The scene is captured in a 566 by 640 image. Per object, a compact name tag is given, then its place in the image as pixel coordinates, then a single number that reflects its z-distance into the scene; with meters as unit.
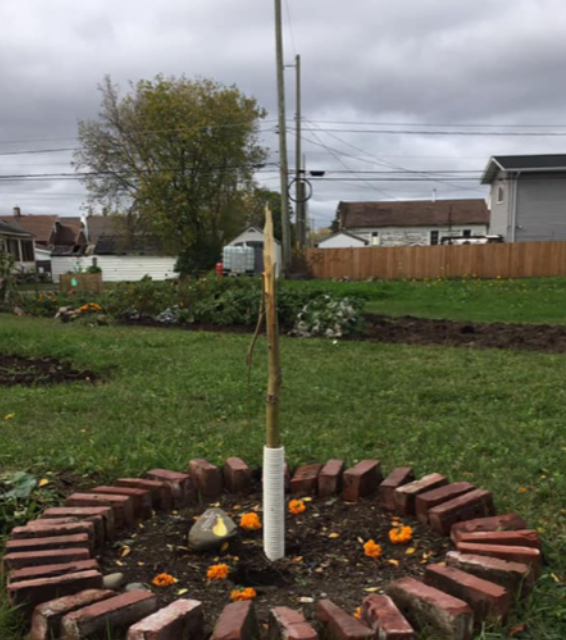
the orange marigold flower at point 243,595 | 1.89
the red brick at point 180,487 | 2.66
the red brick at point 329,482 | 2.68
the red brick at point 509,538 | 2.05
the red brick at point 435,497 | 2.38
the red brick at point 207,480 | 2.72
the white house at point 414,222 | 48.00
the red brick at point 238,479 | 2.76
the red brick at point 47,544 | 2.08
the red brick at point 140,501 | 2.52
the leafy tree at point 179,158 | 31.55
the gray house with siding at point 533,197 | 25.73
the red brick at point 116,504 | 2.44
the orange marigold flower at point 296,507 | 2.51
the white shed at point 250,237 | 40.83
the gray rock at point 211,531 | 2.22
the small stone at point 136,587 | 1.96
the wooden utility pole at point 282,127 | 20.52
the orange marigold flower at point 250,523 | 2.42
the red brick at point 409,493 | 2.46
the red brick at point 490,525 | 2.17
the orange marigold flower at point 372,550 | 2.14
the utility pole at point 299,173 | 25.48
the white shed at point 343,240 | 46.72
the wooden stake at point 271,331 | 1.95
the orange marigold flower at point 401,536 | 2.22
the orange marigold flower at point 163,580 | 2.00
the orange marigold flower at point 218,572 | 2.05
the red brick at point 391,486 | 2.51
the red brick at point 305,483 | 2.73
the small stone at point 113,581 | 1.97
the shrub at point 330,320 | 8.88
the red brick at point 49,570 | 1.91
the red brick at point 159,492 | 2.62
